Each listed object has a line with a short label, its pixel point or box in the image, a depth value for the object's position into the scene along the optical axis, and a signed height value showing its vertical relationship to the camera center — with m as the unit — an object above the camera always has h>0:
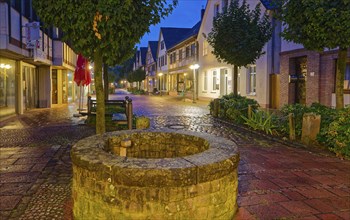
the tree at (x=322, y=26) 8.20 +1.71
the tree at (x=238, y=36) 15.02 +2.58
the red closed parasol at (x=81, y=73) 15.54 +0.92
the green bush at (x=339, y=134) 7.29 -0.96
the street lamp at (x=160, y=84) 51.99 +1.37
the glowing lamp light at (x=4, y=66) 14.82 +1.23
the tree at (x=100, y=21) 5.16 +1.15
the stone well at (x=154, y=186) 3.30 -0.95
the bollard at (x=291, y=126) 9.30 -0.93
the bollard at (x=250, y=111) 12.37 -0.68
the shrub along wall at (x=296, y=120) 7.48 -0.83
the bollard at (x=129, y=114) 9.98 -0.64
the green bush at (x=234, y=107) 13.12 -0.57
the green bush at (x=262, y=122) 10.43 -0.96
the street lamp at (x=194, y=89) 27.44 +0.31
